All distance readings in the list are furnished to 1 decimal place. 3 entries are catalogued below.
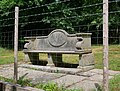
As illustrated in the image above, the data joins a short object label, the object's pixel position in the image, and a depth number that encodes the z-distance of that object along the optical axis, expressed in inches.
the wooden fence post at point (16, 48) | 217.5
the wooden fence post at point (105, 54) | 157.3
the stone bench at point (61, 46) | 282.4
